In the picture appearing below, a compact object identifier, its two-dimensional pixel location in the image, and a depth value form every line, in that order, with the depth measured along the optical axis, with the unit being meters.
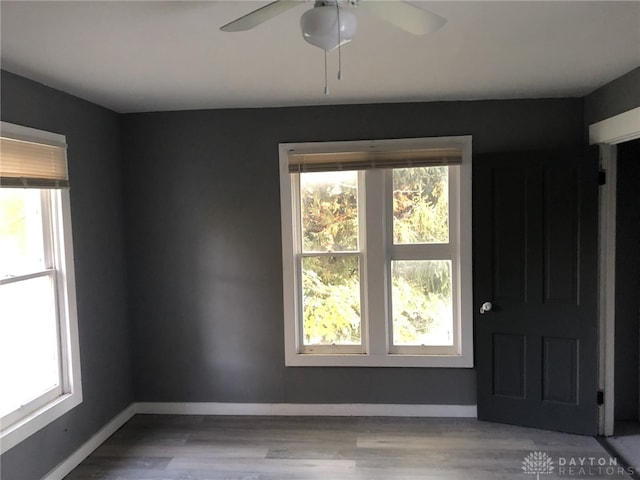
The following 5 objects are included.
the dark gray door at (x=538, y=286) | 3.13
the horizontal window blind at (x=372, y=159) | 3.34
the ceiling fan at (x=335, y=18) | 1.44
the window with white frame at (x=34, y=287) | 2.48
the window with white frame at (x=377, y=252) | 3.41
